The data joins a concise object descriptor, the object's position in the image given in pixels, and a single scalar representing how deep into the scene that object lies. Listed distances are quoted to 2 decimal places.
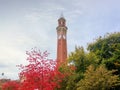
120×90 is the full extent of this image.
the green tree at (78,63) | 30.35
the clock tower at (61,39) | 69.12
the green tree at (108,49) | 32.91
